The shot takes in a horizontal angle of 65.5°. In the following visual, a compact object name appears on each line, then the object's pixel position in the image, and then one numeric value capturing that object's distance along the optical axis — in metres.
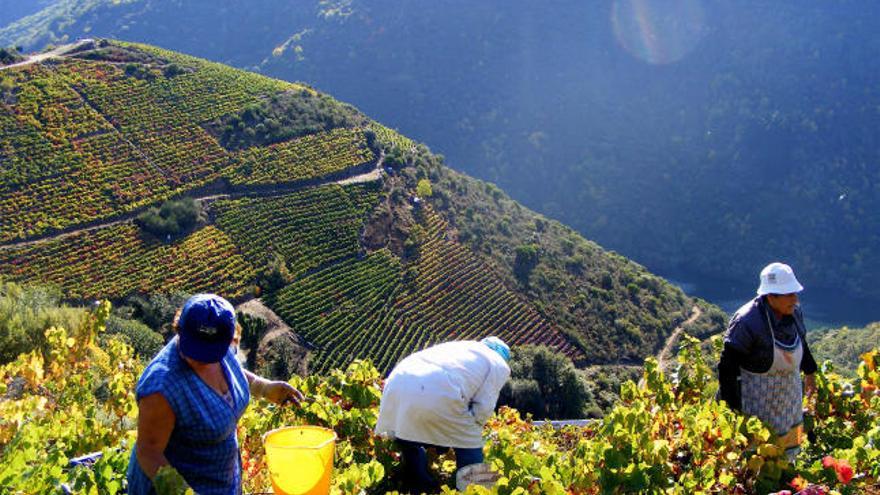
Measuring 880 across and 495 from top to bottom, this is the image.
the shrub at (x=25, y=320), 12.76
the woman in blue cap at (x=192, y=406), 2.78
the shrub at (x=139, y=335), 19.30
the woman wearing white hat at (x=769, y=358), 4.42
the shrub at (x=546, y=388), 23.88
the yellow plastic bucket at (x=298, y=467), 3.50
